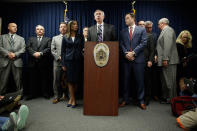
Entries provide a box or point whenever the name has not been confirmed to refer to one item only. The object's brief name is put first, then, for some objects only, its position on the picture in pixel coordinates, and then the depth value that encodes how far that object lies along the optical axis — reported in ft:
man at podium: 9.01
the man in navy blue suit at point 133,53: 9.11
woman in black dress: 9.16
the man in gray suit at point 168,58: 10.14
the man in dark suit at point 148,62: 10.22
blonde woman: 11.05
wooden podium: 7.88
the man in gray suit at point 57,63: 11.06
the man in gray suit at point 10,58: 11.44
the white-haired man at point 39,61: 11.78
